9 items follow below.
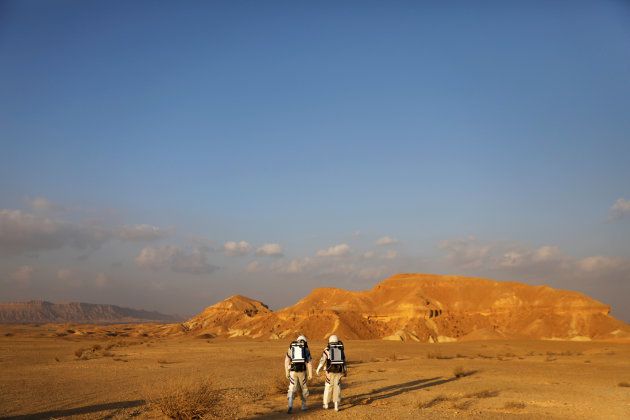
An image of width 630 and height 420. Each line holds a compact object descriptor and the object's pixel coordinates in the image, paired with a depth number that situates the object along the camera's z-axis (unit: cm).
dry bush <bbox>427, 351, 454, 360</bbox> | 3981
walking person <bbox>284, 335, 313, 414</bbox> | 1501
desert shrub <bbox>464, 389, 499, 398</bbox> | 1855
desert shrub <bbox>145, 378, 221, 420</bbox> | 1325
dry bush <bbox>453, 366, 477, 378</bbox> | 2586
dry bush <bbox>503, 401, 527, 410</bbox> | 1605
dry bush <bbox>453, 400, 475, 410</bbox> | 1586
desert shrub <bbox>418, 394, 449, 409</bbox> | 1614
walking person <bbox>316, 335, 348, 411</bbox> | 1497
